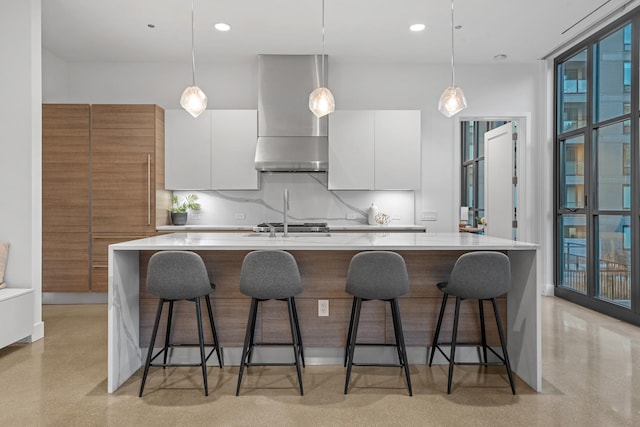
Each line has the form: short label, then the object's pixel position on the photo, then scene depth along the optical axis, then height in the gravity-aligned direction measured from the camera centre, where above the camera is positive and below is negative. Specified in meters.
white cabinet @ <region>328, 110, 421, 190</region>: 5.09 +0.75
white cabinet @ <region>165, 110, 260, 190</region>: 5.09 +0.77
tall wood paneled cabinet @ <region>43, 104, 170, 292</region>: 4.77 +0.31
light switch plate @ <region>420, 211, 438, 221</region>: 5.51 -0.07
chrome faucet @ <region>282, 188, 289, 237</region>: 3.34 +0.01
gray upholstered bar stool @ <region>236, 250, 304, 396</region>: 2.53 -0.41
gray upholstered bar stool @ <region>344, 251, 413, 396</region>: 2.53 -0.42
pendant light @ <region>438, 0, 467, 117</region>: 3.14 +0.83
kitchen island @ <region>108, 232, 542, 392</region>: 2.95 -0.67
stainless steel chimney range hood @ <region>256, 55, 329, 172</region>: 5.04 +1.23
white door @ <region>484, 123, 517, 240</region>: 5.54 +0.40
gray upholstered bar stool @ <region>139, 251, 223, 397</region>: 2.52 -0.41
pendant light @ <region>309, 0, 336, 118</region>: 3.17 +0.83
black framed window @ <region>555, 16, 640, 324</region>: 4.12 +0.43
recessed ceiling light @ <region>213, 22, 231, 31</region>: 4.30 +1.92
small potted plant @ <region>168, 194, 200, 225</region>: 5.18 +0.05
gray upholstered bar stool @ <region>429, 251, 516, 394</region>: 2.54 -0.41
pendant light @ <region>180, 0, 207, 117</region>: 3.12 +0.83
